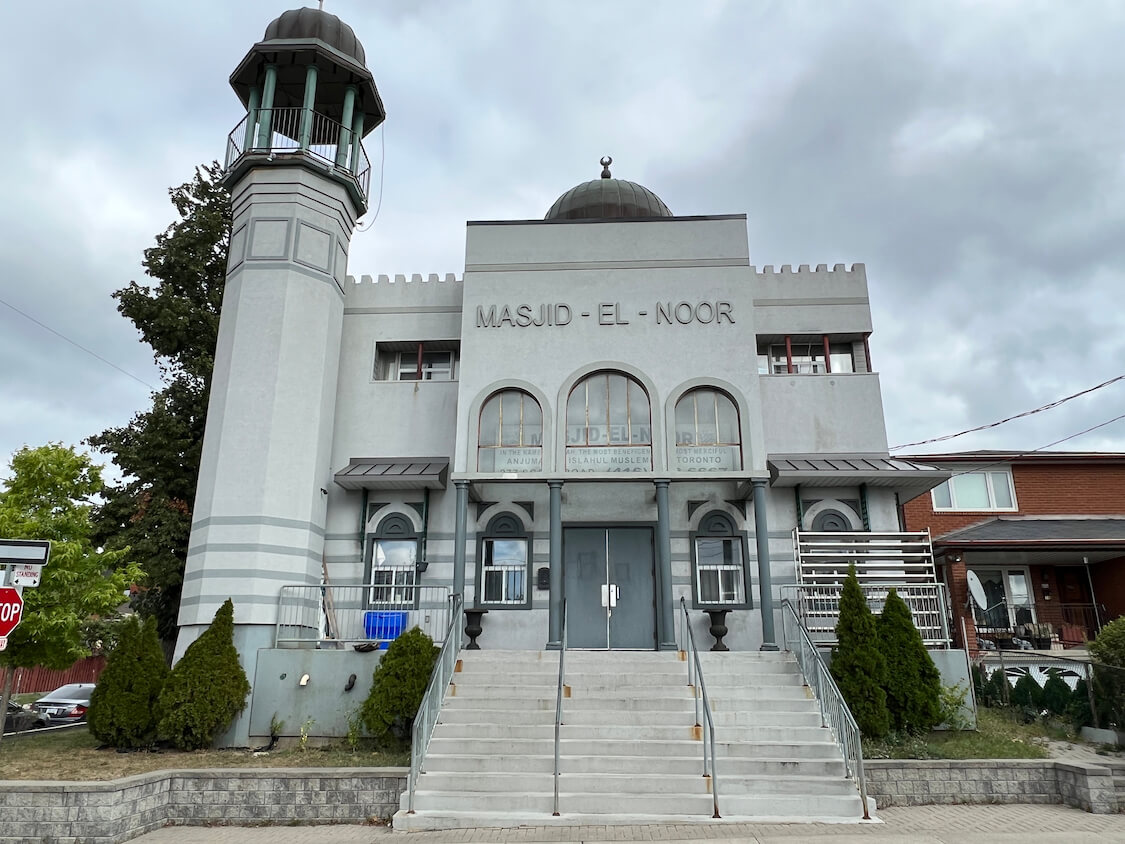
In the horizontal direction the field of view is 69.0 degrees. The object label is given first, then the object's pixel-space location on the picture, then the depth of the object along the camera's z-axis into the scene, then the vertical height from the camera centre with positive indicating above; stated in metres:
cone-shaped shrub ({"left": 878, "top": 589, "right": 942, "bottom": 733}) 11.10 -0.42
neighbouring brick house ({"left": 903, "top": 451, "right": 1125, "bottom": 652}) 19.42 +2.43
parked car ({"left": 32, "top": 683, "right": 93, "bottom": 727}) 17.81 -1.36
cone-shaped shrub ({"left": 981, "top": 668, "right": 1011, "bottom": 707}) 13.82 -0.71
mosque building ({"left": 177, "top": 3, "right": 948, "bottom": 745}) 14.11 +3.79
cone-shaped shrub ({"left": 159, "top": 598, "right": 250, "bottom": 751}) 11.58 -0.66
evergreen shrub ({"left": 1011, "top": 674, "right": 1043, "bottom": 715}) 13.06 -0.74
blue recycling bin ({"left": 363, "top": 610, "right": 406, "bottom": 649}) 14.12 +0.35
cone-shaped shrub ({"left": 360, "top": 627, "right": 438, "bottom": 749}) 10.99 -0.58
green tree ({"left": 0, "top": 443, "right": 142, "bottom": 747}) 10.82 +1.11
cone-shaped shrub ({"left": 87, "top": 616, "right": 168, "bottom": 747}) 11.52 -0.69
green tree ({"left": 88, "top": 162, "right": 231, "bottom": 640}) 16.11 +4.63
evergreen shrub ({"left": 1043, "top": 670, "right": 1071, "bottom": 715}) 12.53 -0.71
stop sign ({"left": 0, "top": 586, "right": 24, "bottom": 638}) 7.83 +0.32
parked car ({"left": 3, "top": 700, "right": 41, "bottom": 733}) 15.10 -1.39
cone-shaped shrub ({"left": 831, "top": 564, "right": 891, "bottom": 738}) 10.91 -0.23
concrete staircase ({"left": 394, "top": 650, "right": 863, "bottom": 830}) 8.79 -1.17
